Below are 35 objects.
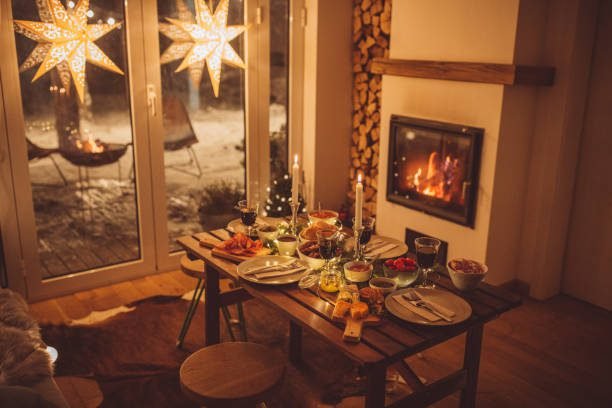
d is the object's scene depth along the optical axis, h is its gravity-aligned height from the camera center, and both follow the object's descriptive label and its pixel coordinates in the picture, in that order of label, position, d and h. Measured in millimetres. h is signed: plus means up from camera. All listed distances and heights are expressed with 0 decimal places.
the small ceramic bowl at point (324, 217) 2613 -701
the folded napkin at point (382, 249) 2395 -770
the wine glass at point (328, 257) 2133 -726
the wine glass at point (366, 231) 2295 -657
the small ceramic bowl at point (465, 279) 2080 -760
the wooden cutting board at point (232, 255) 2410 -804
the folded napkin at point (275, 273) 2195 -798
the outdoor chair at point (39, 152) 3396 -561
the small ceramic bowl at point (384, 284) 2066 -785
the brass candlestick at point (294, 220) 2613 -719
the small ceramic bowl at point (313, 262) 2246 -763
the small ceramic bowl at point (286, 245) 2426 -759
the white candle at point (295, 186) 2557 -548
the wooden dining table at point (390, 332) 1778 -848
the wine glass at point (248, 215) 2605 -687
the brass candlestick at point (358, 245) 2260 -711
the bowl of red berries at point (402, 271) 2139 -755
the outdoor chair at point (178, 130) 3824 -474
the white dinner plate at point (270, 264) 2166 -800
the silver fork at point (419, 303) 1901 -807
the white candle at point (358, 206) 2189 -547
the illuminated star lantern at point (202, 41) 3709 +107
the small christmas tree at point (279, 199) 4156 -978
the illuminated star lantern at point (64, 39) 3236 +89
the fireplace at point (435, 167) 3457 -652
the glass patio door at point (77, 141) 3270 -504
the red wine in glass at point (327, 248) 2156 -685
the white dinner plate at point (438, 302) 1888 -810
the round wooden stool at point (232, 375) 1898 -1060
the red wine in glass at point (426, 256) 2117 -692
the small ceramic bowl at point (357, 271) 2146 -760
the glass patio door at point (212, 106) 3727 -326
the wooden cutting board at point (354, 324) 1796 -827
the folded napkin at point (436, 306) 1917 -804
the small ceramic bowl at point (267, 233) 2563 -756
